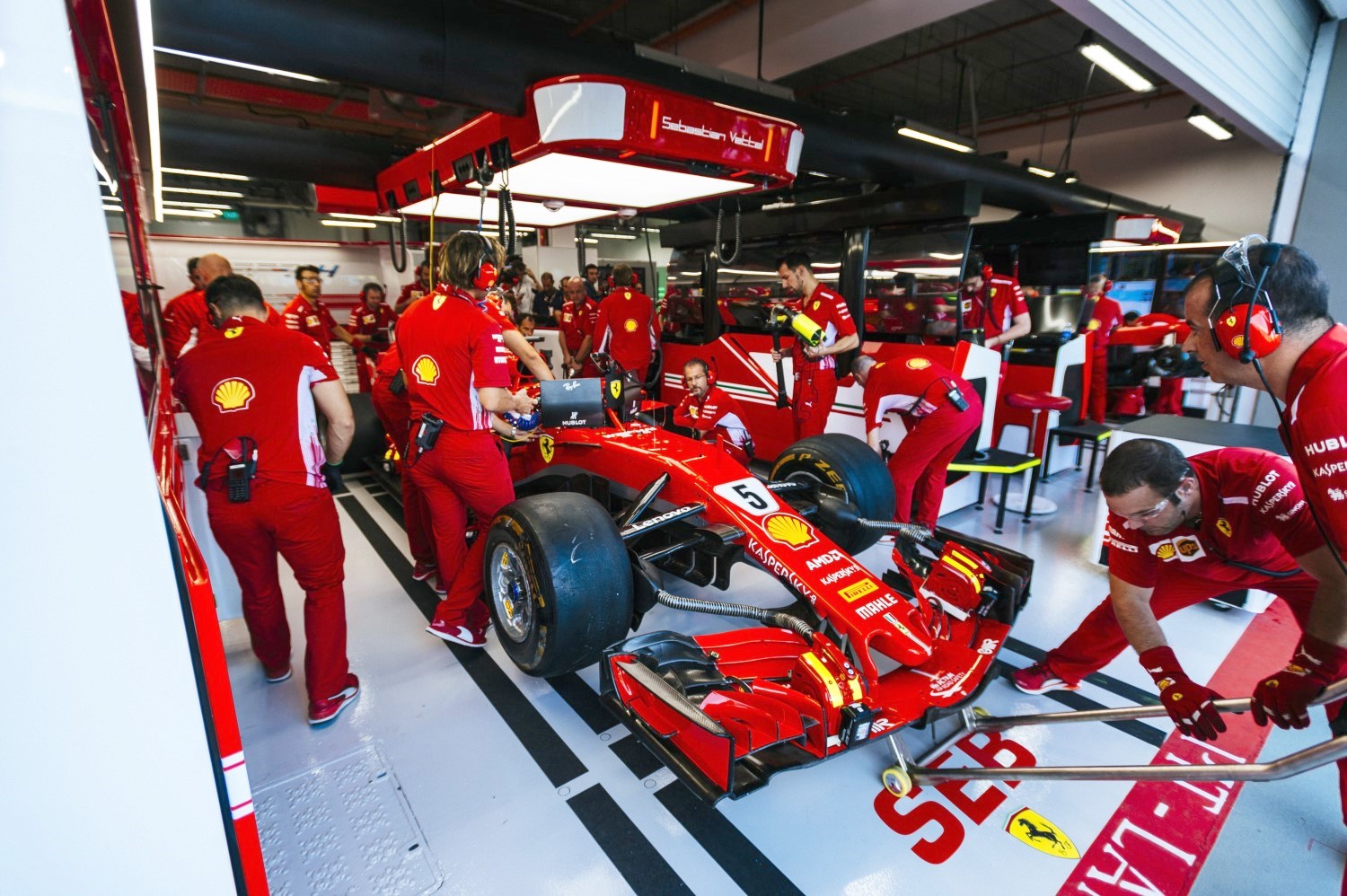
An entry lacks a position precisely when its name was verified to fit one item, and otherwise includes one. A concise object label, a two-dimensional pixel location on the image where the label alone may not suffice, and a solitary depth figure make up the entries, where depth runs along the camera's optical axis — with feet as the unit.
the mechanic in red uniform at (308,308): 17.87
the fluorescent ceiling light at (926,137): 19.31
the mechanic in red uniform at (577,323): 23.53
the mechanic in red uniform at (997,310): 16.51
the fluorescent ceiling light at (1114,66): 15.76
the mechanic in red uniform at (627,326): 20.22
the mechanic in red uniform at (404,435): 10.87
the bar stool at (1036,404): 14.29
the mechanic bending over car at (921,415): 11.09
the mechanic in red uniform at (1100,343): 18.89
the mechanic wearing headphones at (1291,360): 4.22
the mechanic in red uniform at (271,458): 6.46
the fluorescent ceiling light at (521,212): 14.90
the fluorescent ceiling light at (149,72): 5.44
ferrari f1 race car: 5.76
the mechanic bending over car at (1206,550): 5.05
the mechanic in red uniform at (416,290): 20.43
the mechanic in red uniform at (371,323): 22.26
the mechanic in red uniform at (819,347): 13.73
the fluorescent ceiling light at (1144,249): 31.81
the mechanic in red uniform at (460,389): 8.11
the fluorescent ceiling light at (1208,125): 24.05
